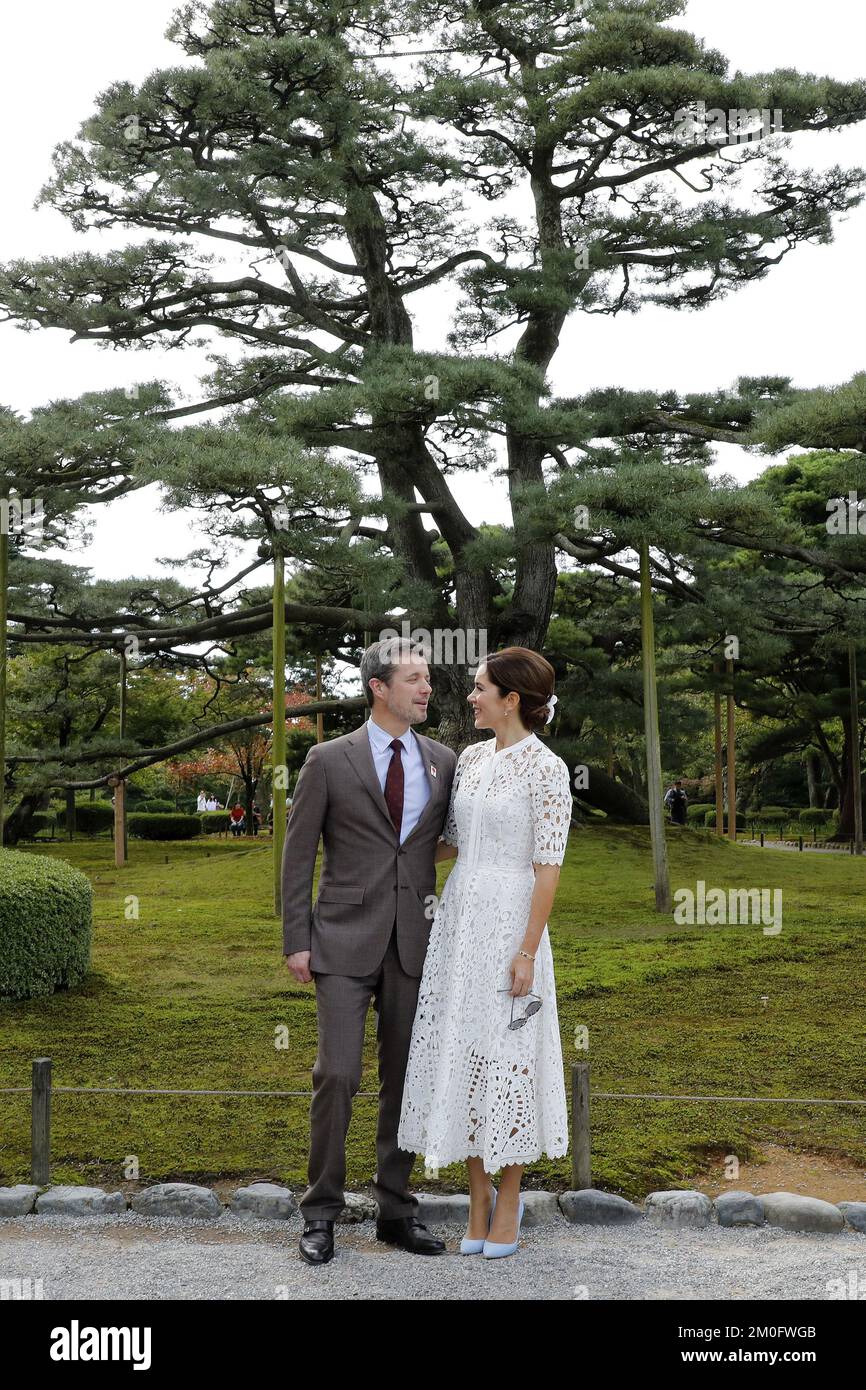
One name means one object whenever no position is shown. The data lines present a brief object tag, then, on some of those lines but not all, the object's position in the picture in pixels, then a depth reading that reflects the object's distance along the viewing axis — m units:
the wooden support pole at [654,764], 11.80
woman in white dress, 3.64
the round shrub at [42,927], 7.52
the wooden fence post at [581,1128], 4.29
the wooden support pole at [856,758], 20.19
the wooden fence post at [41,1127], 4.37
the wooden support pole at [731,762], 19.59
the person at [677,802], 25.86
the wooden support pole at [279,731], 10.77
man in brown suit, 3.69
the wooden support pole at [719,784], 20.84
